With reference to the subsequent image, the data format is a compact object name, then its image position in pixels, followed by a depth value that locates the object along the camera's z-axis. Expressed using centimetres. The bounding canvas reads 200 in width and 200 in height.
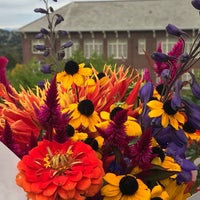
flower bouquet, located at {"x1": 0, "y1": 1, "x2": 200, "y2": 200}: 76
